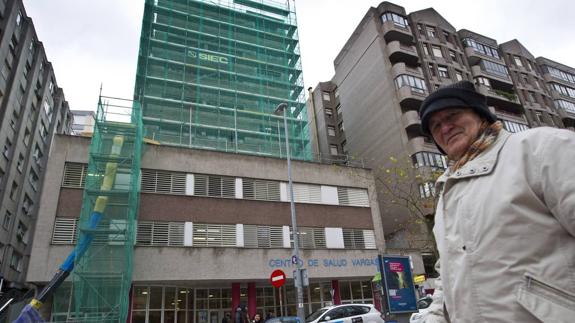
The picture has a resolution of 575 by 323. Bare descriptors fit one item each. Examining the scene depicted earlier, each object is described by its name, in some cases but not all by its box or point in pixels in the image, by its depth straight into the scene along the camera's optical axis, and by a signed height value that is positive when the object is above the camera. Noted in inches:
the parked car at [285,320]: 667.4 +0.6
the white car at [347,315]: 663.7 +2.0
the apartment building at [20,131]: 1353.3 +744.8
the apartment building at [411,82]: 1531.7 +1000.8
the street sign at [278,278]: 668.1 +65.8
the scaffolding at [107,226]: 709.3 +192.7
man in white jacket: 55.4 +10.5
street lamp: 620.5 +61.8
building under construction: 1278.3 +802.1
